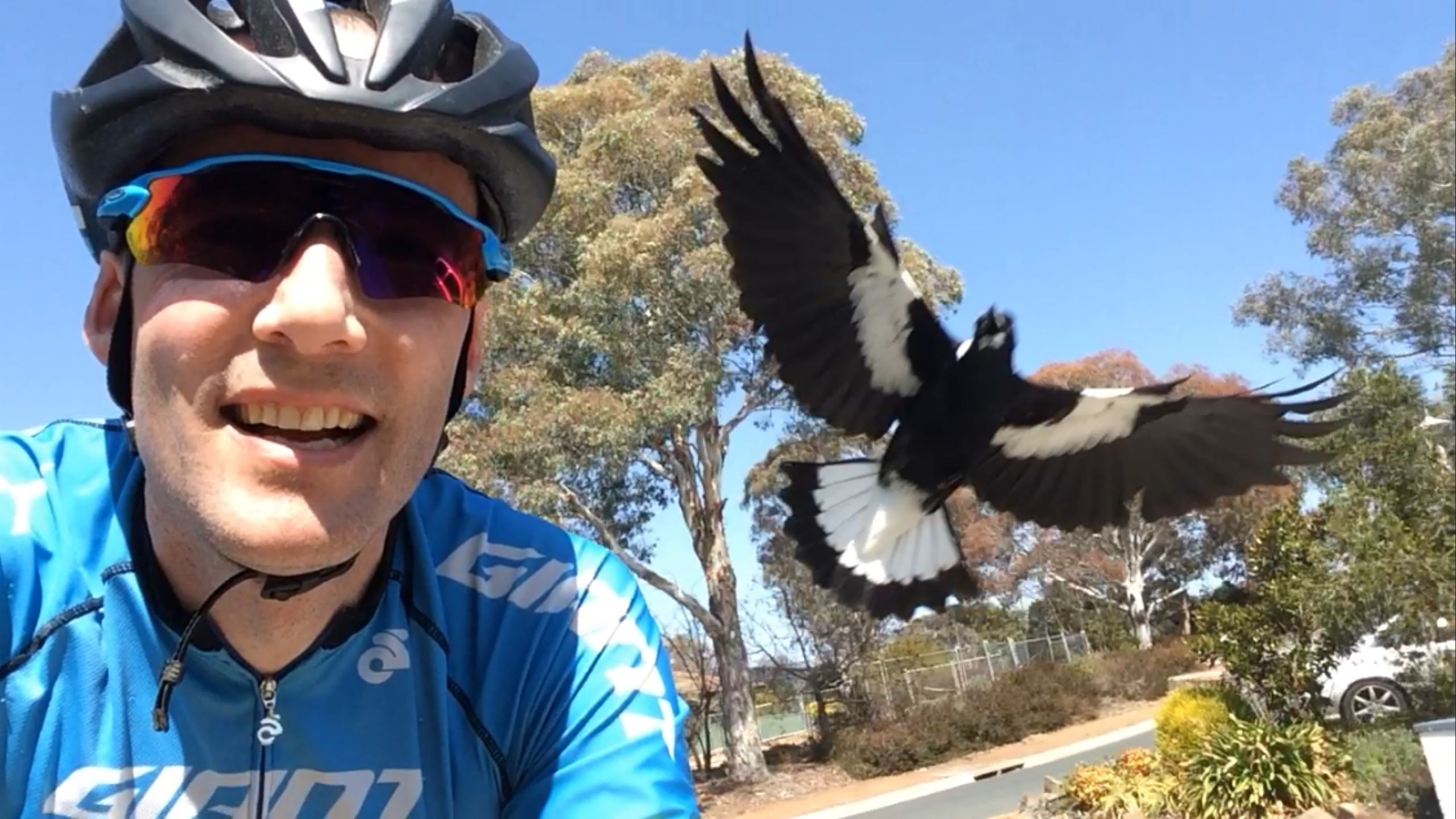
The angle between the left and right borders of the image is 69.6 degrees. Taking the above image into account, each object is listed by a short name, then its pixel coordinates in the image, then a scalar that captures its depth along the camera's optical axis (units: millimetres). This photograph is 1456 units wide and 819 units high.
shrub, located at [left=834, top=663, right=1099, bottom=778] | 14617
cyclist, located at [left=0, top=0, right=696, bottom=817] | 844
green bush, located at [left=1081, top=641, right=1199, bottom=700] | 19266
